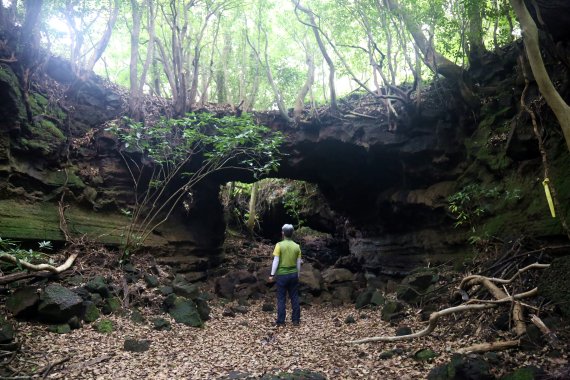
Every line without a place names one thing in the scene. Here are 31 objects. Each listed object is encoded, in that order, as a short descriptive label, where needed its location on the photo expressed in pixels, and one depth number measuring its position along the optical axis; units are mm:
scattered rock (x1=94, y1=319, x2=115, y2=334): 6475
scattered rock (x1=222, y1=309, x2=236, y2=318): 9086
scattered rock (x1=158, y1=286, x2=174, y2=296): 8845
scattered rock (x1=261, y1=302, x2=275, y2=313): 9945
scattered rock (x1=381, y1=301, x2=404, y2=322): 7860
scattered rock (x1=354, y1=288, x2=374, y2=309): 9859
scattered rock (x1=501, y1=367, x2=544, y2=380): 3680
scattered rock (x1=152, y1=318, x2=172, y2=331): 7176
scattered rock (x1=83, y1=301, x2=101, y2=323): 6691
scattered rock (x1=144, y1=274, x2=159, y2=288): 9016
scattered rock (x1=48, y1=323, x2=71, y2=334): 5973
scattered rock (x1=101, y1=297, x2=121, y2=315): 7309
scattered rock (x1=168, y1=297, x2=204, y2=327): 7820
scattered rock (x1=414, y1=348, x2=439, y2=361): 5168
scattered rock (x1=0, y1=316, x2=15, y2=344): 4963
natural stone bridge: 8820
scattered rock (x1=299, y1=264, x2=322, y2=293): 11742
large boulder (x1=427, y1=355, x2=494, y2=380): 4039
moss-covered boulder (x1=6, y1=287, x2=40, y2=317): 5922
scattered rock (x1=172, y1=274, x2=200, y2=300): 9109
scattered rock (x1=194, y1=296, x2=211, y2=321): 8391
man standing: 8305
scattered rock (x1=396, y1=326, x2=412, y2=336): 6285
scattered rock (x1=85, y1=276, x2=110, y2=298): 7593
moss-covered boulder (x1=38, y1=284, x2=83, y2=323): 6039
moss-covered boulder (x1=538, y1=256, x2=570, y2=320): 5000
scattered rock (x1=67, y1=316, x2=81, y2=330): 6246
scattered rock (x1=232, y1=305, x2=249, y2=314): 9617
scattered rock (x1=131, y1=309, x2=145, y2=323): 7310
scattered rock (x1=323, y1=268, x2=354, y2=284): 13188
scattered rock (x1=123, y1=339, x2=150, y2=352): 5876
